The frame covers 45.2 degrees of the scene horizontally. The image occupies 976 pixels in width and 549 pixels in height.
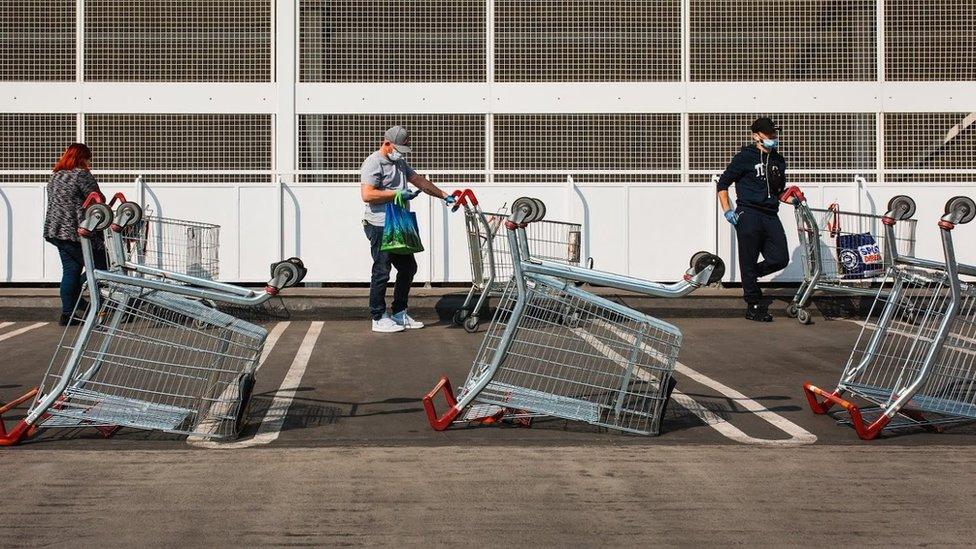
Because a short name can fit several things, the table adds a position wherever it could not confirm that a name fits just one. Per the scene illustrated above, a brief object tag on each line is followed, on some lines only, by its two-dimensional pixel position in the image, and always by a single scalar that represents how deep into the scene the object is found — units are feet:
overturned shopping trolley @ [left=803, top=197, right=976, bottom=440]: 19.97
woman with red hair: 36.29
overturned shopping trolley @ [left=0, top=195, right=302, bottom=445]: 18.94
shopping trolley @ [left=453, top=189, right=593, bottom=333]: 35.27
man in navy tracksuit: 37.83
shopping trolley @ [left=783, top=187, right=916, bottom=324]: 38.29
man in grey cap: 34.30
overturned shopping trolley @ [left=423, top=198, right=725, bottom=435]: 19.65
